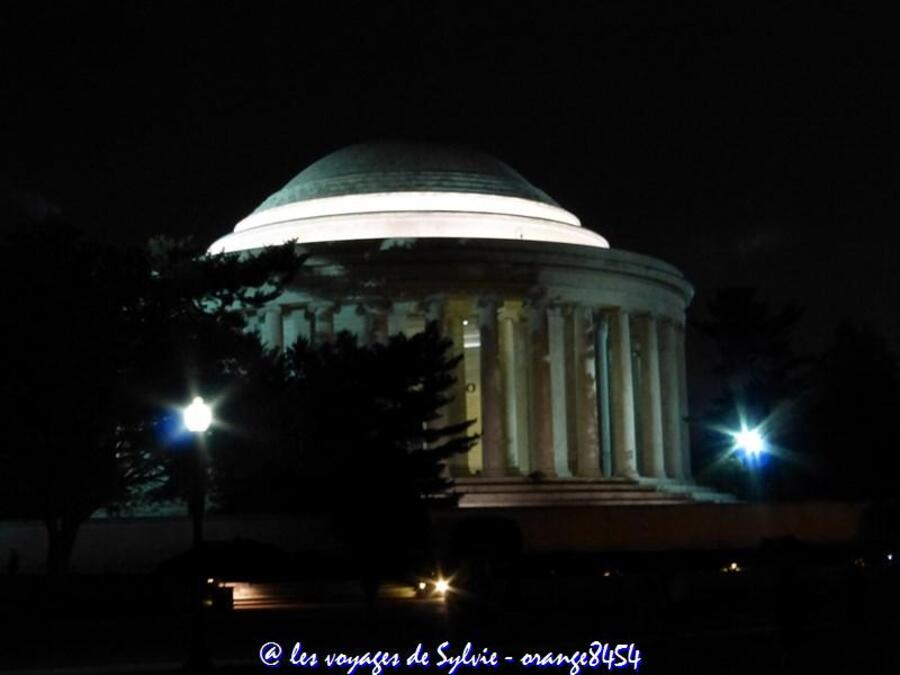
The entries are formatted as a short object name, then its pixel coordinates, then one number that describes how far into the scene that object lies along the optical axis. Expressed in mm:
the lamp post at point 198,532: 31359
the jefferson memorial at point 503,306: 73500
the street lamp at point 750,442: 80625
